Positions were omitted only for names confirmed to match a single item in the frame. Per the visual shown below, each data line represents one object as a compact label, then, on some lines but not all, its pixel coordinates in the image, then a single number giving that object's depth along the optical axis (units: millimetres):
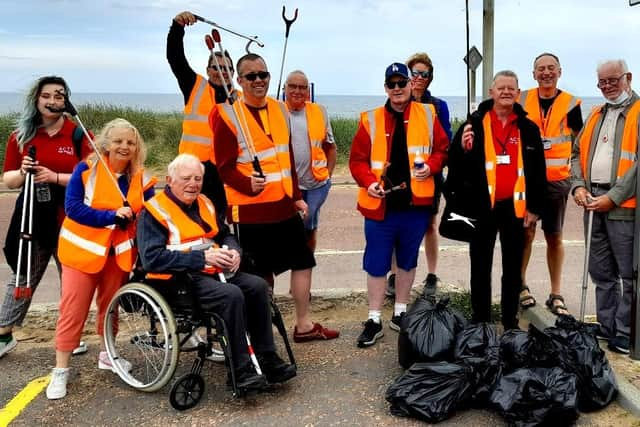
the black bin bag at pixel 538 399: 3062
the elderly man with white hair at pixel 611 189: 3852
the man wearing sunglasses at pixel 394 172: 4129
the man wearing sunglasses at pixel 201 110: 4336
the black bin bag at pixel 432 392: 3193
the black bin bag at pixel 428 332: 3588
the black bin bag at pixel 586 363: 3293
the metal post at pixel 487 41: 5748
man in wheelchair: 3328
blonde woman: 3541
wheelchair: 3293
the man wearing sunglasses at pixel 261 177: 3875
